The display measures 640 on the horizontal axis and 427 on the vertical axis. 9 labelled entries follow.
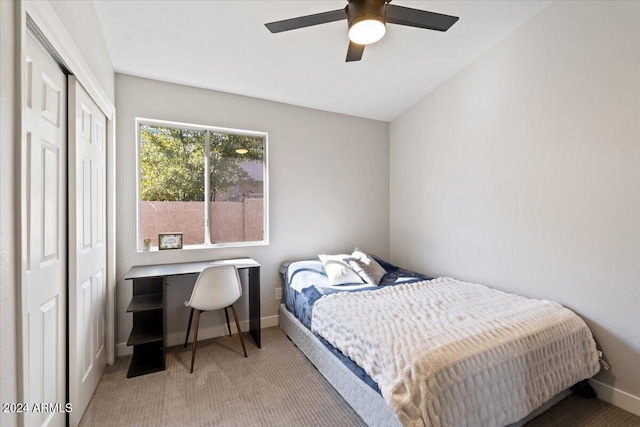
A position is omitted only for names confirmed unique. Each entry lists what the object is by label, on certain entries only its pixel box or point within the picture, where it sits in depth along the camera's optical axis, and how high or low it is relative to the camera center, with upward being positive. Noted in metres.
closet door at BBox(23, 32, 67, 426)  1.28 -0.12
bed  1.38 -0.84
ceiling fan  1.46 +1.08
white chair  2.37 -0.66
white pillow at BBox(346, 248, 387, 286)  2.91 -0.59
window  2.78 +0.31
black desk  2.33 -0.84
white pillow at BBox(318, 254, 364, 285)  2.79 -0.60
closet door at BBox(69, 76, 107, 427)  1.70 -0.24
